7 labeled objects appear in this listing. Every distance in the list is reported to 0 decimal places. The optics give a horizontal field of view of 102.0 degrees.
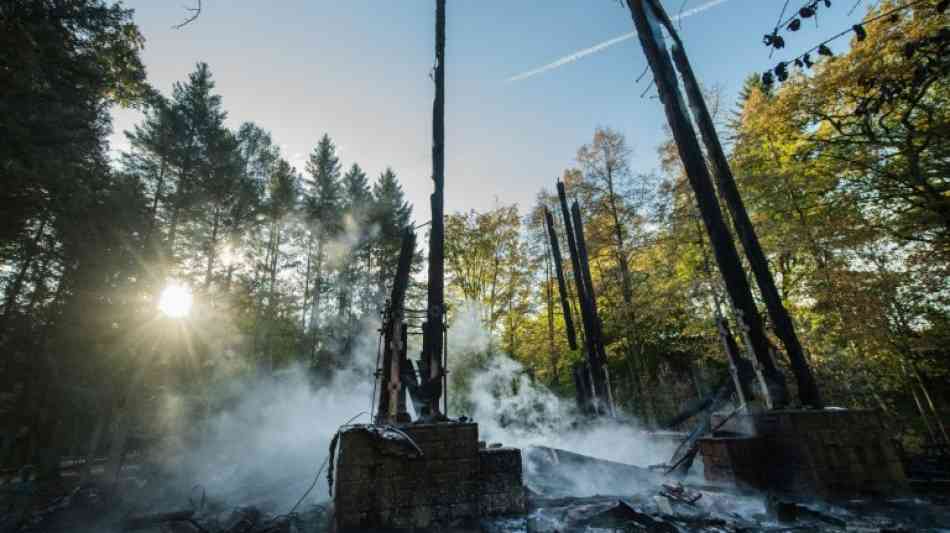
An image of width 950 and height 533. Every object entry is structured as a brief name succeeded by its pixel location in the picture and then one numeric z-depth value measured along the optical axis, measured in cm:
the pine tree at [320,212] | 2414
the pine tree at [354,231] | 2525
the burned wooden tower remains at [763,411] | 507
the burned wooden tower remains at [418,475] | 476
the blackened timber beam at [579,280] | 1320
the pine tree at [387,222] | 2631
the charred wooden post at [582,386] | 1305
